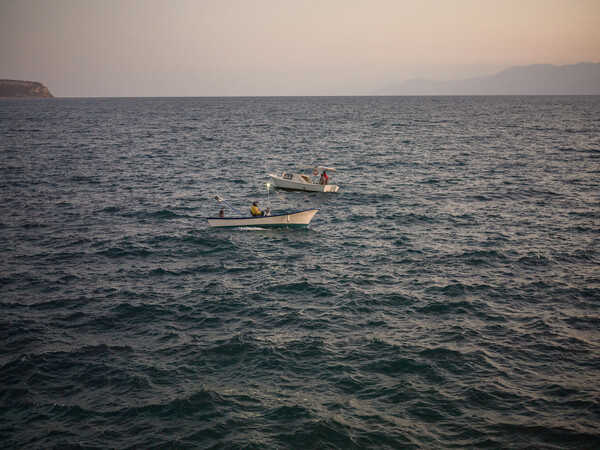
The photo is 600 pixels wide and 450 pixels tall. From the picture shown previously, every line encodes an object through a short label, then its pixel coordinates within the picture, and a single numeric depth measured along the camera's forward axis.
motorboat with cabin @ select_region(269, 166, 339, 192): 45.38
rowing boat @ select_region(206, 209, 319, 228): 32.41
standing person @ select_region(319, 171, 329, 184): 45.72
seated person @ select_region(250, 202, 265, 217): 32.66
